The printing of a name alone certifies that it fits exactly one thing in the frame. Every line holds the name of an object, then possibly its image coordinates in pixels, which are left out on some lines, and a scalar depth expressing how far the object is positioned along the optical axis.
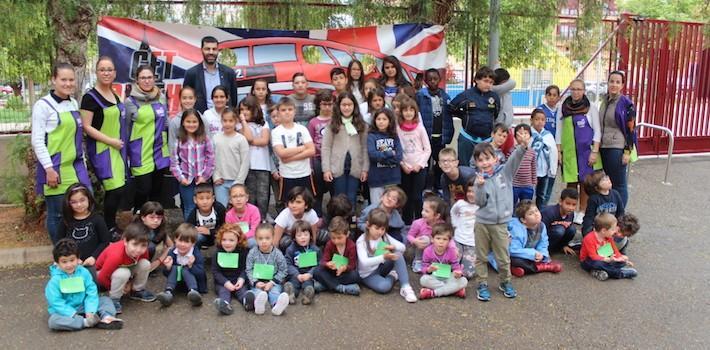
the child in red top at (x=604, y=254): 4.89
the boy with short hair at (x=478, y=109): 6.07
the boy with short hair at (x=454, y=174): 5.27
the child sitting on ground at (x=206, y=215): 4.95
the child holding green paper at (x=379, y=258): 4.61
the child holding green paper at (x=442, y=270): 4.52
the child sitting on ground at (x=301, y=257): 4.57
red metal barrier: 9.41
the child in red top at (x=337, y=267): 4.57
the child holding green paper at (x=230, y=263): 4.40
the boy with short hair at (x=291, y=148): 5.37
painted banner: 6.41
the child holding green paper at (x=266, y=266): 4.37
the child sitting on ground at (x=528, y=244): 4.99
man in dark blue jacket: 5.82
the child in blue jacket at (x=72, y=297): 3.89
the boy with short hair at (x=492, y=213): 4.41
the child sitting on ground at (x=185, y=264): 4.42
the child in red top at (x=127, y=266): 4.20
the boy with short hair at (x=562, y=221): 5.43
